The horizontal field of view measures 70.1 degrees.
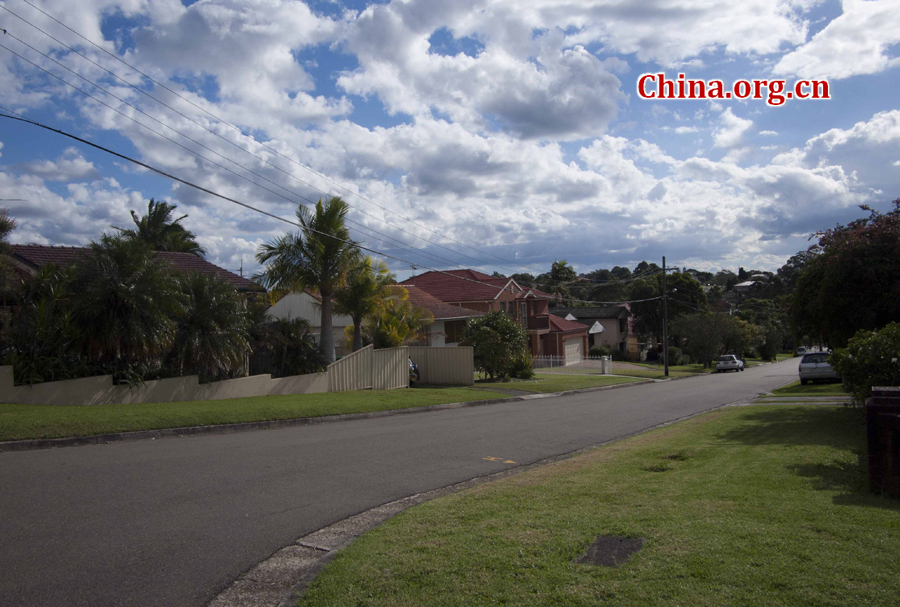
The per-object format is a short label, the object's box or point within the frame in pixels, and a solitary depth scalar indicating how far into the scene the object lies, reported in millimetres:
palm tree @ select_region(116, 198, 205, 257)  42750
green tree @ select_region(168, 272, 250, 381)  18062
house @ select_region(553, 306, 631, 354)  66312
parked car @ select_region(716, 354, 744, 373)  48000
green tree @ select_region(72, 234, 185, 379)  16000
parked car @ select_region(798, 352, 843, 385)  26788
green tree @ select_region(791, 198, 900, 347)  15164
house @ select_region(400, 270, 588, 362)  45625
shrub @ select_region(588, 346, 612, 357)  59000
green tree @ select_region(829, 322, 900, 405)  11766
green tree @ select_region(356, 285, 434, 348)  26875
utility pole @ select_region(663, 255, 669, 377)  41928
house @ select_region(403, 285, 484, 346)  37719
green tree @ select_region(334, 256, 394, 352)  24531
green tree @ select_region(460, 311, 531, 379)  30047
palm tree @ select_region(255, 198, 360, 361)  23188
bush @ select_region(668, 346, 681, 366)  58712
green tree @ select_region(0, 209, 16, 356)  16153
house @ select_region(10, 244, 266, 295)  21980
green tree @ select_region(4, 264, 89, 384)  15258
